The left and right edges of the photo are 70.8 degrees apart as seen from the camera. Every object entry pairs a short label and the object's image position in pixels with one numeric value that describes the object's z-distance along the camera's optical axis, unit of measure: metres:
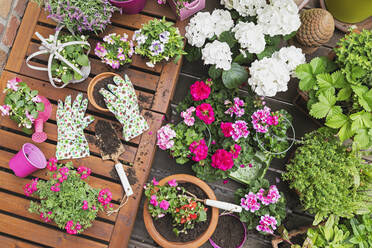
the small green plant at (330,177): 1.65
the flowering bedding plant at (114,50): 1.73
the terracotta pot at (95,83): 1.77
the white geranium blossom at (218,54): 1.67
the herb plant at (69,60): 1.68
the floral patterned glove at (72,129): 1.80
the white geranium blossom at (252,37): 1.65
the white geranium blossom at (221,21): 1.76
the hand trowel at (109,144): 1.77
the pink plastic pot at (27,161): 1.67
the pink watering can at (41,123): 1.76
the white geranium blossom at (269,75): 1.62
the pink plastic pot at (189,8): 1.80
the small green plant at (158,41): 1.66
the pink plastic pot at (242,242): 1.94
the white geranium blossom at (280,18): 1.65
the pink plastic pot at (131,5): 1.75
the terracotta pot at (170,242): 1.73
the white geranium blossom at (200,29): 1.72
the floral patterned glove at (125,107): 1.74
